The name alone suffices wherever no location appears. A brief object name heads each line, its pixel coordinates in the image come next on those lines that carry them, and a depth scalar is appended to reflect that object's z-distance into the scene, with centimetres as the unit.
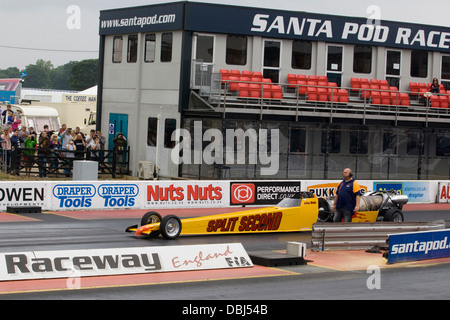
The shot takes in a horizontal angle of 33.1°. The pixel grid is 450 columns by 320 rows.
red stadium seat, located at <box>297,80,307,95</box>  3403
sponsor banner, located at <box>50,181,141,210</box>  2347
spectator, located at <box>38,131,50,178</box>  3091
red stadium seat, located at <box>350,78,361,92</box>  3638
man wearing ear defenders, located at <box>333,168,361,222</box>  1923
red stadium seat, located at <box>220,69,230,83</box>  3228
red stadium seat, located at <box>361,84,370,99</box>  3533
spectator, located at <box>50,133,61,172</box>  3120
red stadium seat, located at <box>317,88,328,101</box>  3412
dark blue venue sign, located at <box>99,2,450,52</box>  3303
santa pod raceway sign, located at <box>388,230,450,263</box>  1633
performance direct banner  2705
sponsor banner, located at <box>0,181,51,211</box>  2261
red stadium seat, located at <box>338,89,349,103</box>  3466
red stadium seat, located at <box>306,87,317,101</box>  3400
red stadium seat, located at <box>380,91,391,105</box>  3588
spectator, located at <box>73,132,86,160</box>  3191
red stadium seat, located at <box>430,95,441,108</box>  3719
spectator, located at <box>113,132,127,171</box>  3466
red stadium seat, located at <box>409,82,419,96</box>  3797
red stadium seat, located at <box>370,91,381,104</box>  3569
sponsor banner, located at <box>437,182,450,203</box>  3169
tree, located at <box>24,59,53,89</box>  18026
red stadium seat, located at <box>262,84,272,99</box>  3278
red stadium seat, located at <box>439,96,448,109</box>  3728
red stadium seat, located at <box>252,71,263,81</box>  3331
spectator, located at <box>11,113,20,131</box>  4084
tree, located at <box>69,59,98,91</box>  13975
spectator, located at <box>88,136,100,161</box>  3272
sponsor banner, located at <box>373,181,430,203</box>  3042
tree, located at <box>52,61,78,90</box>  18745
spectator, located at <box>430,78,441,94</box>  3744
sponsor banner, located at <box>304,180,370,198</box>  2838
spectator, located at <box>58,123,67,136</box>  3609
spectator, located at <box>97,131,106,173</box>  3334
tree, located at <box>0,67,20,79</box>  19152
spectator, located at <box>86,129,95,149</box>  3303
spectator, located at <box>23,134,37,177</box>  3095
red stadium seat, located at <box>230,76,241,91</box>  3195
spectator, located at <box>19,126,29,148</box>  3378
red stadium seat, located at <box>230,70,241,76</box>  3287
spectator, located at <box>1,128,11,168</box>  3145
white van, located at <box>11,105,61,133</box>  4394
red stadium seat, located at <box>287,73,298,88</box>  3459
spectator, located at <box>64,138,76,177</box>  3150
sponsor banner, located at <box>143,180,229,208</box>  2524
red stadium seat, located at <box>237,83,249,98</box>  3197
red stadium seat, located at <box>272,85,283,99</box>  3303
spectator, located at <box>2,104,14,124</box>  4115
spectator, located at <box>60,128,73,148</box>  3353
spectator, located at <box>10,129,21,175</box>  3089
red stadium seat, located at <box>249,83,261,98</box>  3229
